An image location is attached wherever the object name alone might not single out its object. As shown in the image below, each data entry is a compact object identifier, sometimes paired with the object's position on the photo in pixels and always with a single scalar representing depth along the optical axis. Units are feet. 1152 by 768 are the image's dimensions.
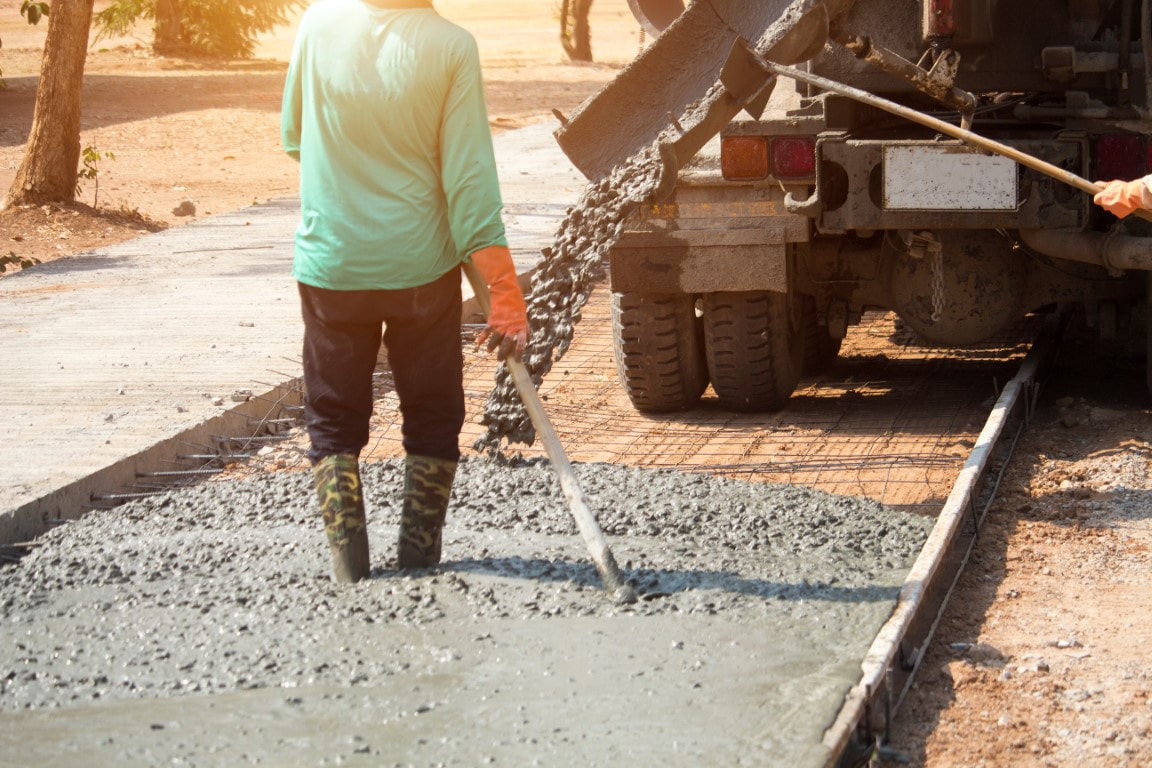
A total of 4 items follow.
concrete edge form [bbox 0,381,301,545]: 34.92
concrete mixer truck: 39.24
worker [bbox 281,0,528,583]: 27.14
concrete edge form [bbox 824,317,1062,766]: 23.12
